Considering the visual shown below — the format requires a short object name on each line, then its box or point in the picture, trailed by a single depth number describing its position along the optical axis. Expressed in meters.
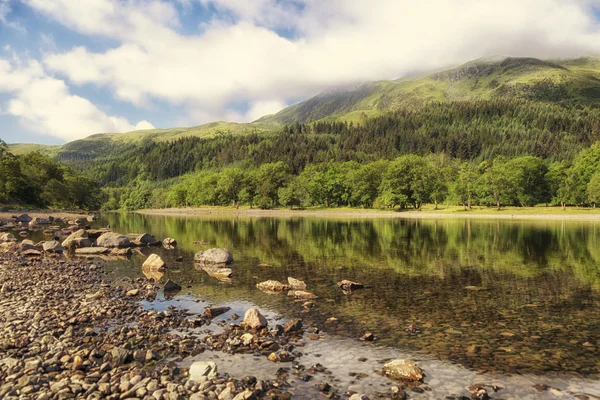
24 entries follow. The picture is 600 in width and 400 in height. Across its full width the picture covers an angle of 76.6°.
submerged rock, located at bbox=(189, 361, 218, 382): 13.28
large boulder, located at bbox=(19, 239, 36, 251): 43.12
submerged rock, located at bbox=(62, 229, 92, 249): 49.58
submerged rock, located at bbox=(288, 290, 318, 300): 25.34
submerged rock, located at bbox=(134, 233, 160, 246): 55.75
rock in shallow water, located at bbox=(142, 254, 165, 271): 35.53
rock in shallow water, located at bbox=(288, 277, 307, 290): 27.42
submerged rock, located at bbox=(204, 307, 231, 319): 21.09
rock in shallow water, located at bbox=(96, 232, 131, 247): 49.66
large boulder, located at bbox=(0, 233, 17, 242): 51.12
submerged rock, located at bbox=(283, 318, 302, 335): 18.52
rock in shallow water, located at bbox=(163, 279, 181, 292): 27.23
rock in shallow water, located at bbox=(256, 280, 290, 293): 27.36
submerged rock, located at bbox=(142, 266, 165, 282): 31.77
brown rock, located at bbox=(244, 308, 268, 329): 18.89
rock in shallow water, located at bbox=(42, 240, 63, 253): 44.88
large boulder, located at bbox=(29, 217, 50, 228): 89.66
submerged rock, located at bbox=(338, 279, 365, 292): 27.69
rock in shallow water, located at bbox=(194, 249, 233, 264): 38.34
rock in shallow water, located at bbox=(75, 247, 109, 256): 46.56
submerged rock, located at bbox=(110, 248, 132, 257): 45.62
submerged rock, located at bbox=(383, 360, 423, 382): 13.83
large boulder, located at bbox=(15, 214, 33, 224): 93.81
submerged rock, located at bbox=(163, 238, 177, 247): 55.37
